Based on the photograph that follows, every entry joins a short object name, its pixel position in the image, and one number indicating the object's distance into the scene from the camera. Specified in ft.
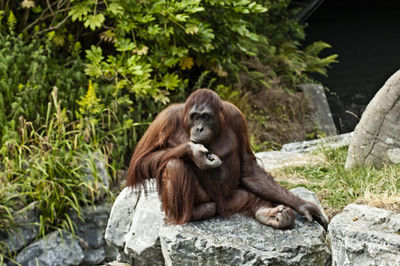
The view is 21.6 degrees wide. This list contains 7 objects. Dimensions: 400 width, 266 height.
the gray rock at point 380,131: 26.31
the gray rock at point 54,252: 29.82
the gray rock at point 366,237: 18.18
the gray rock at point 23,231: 29.65
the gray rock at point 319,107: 47.06
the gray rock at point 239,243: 19.26
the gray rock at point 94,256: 31.04
